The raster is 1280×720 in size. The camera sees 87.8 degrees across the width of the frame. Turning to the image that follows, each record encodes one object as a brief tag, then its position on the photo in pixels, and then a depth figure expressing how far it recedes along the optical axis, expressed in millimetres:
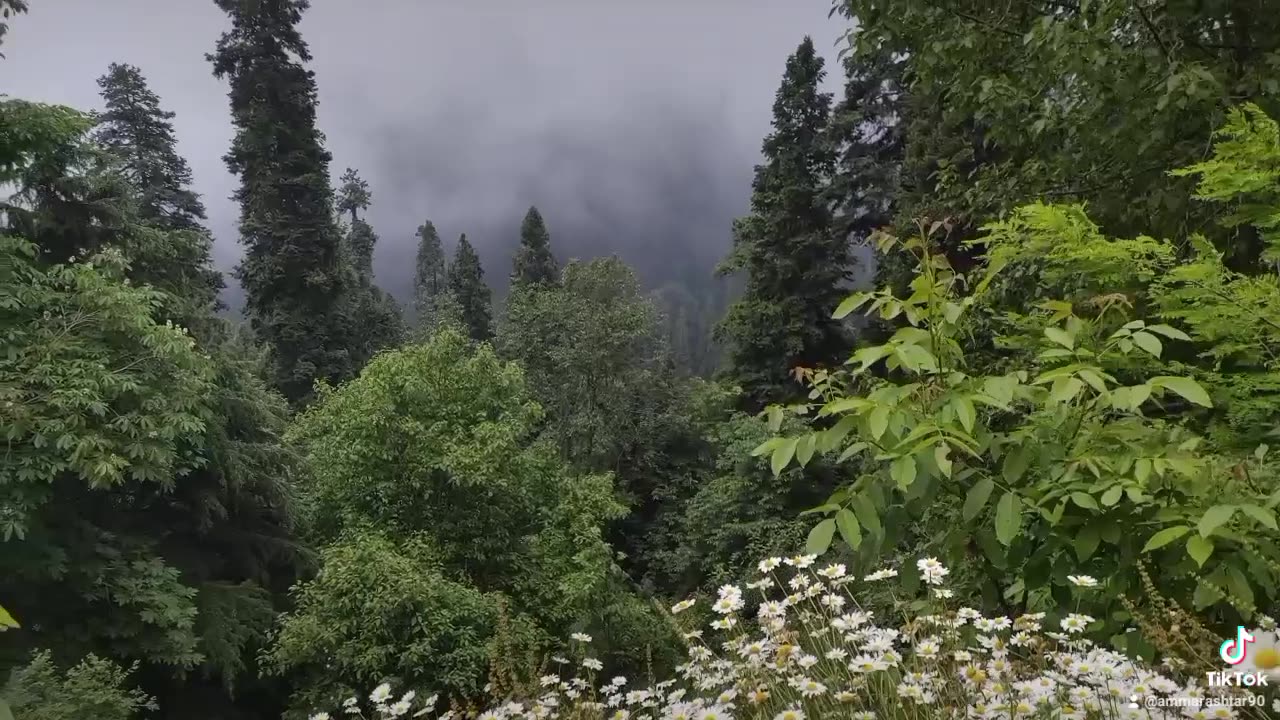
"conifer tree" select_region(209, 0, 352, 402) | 17469
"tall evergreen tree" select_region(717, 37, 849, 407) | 16688
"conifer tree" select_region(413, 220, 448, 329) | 46462
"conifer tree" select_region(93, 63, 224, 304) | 16906
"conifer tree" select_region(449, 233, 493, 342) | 31219
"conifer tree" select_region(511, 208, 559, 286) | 26781
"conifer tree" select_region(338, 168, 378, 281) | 33875
